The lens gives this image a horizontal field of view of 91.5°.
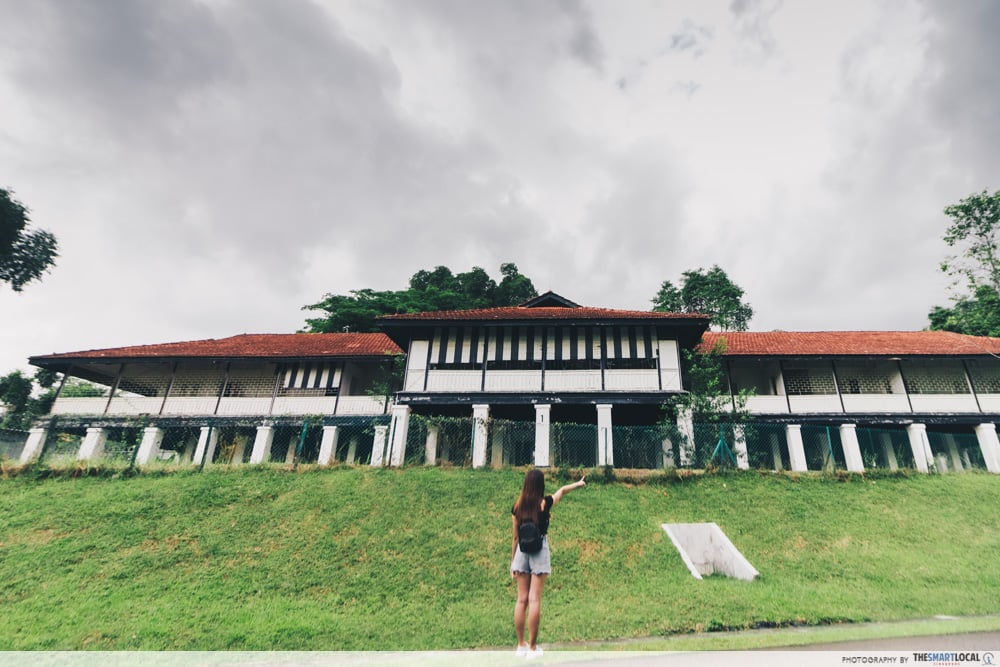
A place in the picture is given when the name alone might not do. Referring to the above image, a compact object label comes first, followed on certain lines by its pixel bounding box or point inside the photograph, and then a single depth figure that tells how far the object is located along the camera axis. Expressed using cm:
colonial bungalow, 1564
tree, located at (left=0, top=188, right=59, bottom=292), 2944
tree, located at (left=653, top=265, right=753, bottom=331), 3488
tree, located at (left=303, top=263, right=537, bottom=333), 3069
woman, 431
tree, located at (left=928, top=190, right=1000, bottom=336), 2184
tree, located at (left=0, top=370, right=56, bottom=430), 2395
